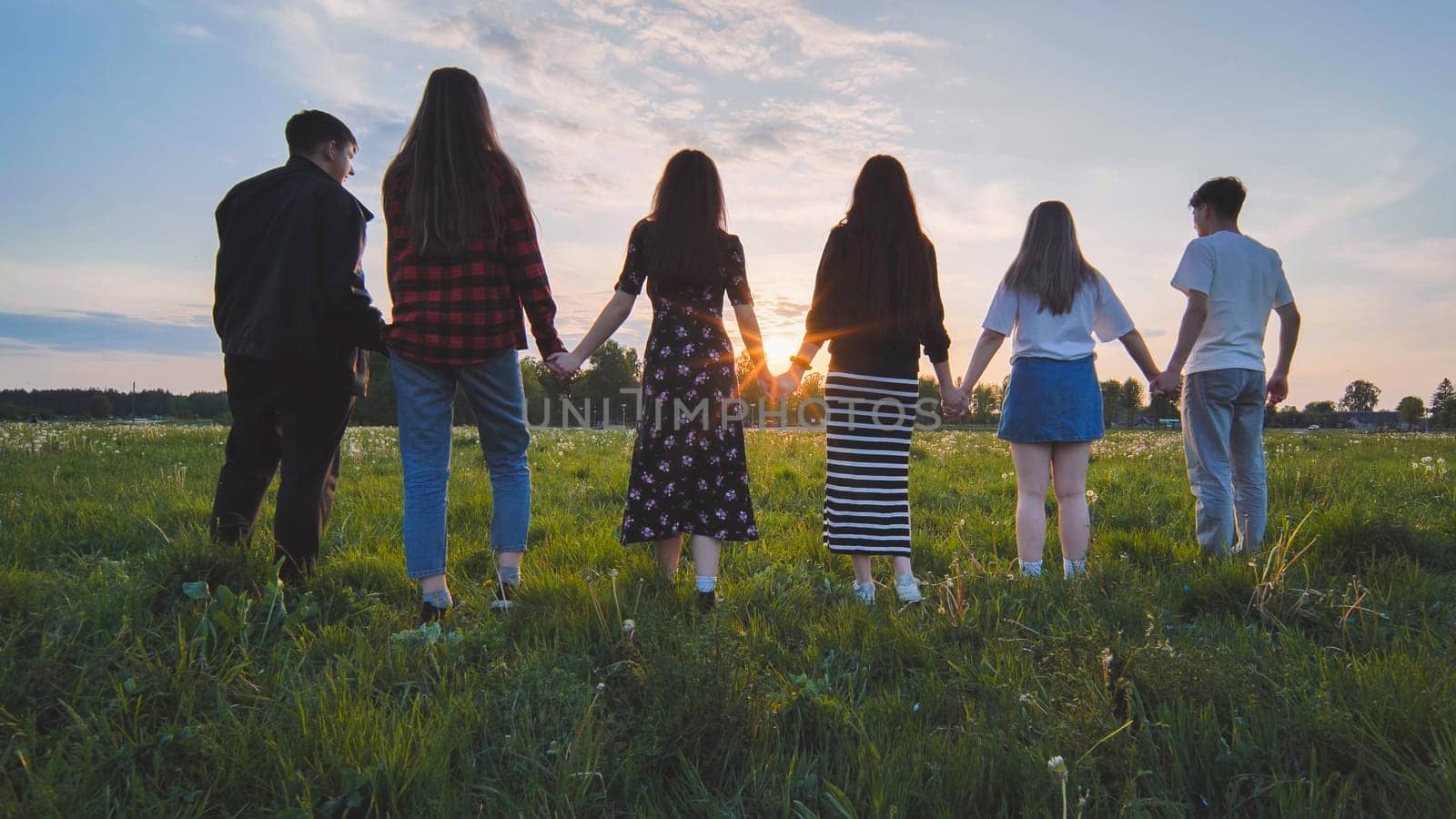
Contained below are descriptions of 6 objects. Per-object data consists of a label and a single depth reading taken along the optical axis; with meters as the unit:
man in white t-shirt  4.89
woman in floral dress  4.12
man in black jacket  3.77
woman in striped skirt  4.38
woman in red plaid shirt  3.66
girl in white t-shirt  4.56
